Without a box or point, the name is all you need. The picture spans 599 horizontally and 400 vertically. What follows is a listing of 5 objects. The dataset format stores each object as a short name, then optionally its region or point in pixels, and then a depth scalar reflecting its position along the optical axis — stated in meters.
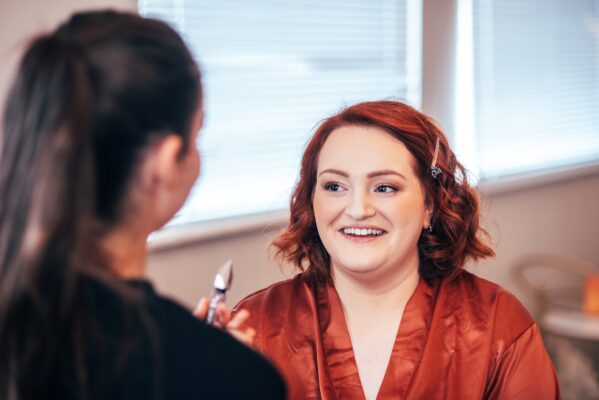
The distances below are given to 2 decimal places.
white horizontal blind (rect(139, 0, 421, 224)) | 2.49
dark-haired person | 0.79
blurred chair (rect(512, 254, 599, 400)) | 3.29
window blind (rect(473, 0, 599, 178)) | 3.83
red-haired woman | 1.71
